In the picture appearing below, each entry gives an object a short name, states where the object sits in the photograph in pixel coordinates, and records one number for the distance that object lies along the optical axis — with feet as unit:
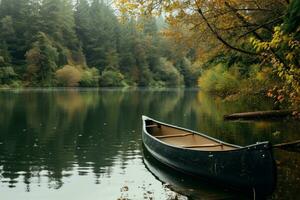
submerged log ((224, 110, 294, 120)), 87.51
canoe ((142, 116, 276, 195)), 36.68
